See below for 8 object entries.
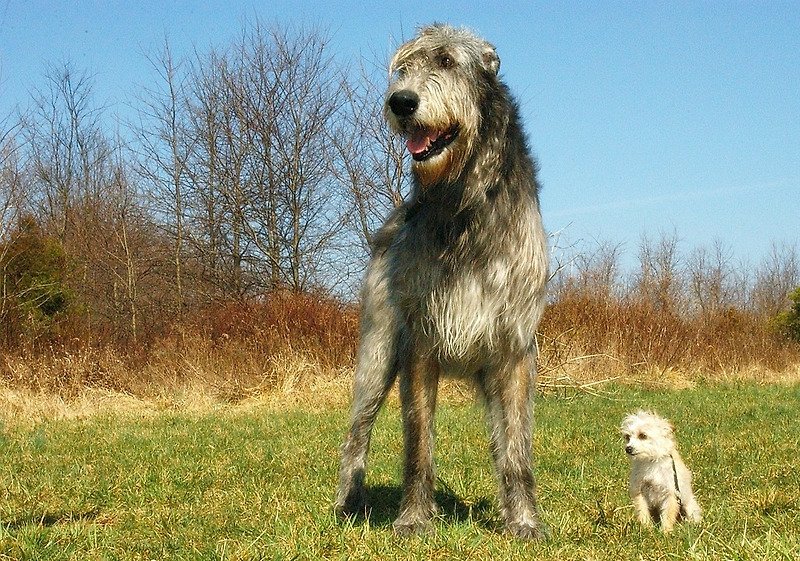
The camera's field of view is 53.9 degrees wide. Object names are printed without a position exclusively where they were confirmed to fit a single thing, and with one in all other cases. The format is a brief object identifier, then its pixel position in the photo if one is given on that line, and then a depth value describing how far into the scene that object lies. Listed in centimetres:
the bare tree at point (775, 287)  3006
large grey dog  348
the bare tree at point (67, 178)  2630
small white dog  405
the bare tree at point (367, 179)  1795
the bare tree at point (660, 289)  1598
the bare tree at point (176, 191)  1986
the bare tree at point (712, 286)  2665
